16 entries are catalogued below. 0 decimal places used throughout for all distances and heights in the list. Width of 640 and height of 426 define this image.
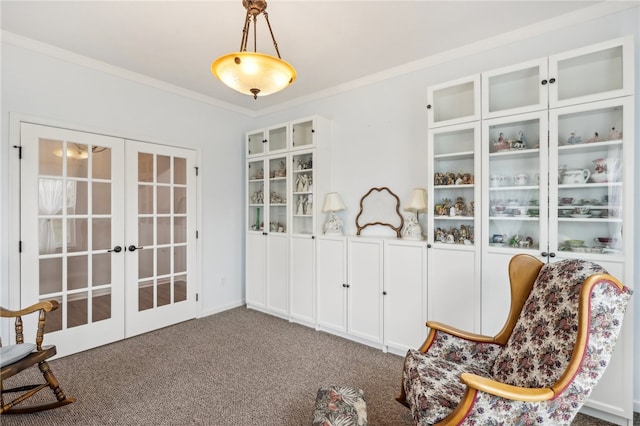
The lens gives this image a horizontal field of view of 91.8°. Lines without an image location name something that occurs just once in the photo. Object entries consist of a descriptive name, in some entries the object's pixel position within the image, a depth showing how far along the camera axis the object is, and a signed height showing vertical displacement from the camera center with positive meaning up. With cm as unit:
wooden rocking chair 187 -93
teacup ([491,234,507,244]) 248 -22
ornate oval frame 321 -5
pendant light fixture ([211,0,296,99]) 170 +81
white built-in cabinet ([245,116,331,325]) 360 -1
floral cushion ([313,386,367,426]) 153 -103
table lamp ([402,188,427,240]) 291 +3
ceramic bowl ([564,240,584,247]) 221 -22
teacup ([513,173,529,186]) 240 +26
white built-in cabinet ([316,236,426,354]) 281 -78
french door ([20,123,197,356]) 275 -23
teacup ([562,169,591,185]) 220 +26
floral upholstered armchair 133 -75
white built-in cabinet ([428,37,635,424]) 200 +28
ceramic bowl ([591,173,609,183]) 212 +24
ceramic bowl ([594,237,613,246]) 211 -19
